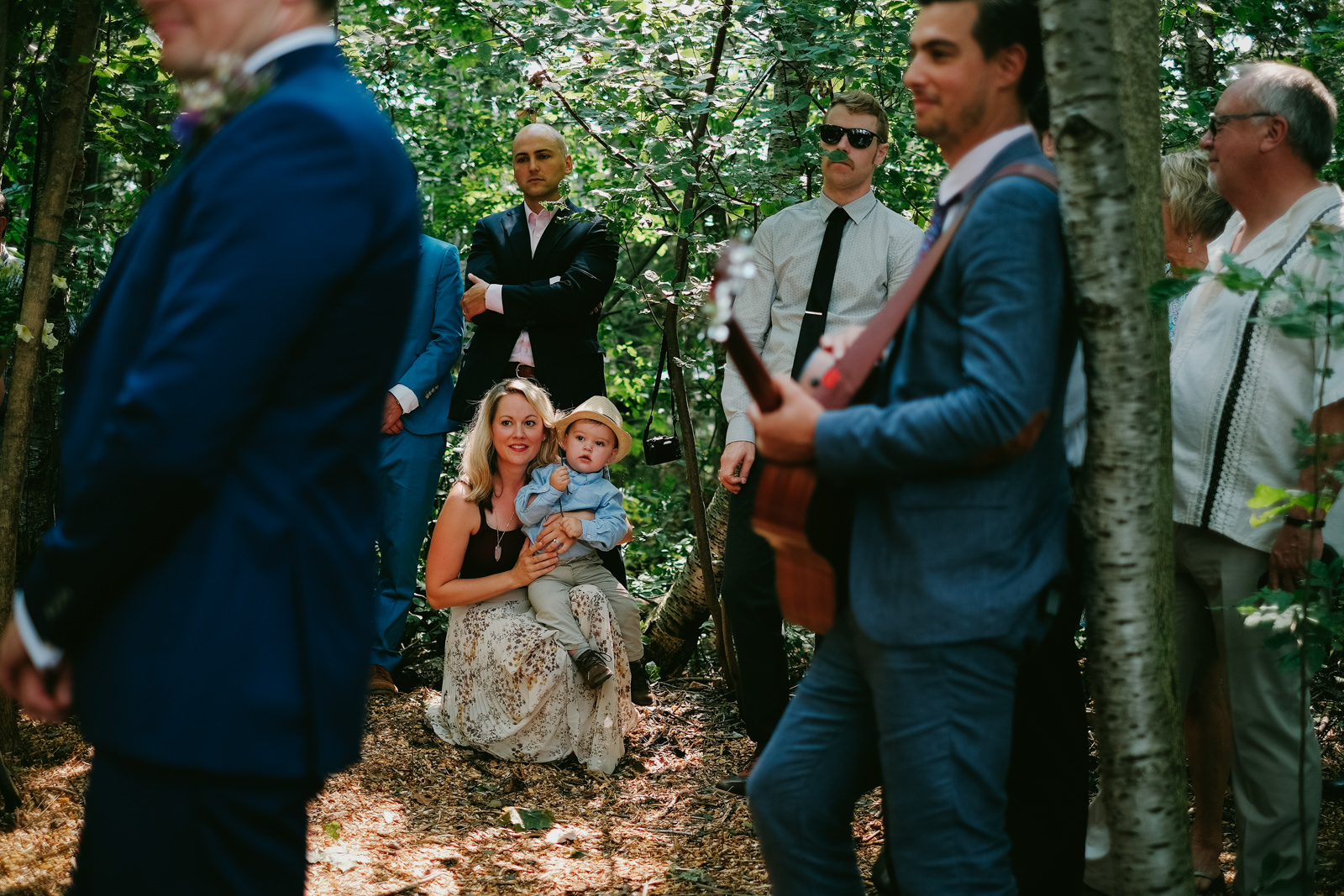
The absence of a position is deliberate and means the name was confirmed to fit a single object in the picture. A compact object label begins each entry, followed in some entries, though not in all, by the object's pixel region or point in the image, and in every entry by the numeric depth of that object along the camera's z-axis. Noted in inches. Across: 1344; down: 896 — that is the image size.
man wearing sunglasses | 171.5
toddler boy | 190.7
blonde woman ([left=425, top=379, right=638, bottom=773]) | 186.5
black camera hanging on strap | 198.1
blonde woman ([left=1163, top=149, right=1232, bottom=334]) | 157.6
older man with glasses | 119.9
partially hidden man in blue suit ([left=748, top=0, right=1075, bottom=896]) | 74.5
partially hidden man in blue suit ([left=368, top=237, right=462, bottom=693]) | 210.4
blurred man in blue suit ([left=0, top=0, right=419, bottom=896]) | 56.6
